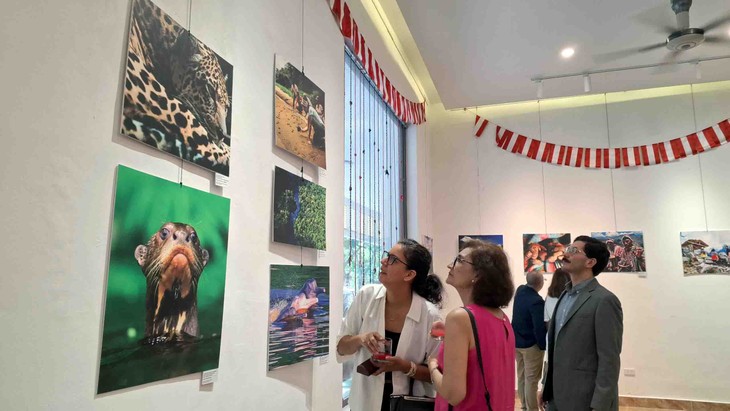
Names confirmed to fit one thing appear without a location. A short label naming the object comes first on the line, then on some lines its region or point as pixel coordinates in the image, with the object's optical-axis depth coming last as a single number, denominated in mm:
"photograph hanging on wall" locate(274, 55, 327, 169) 2637
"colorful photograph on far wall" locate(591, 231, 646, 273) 6520
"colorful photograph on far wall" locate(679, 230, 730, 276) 6215
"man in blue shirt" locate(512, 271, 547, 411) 4820
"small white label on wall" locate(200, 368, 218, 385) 1920
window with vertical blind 4207
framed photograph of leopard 1650
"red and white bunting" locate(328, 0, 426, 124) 3740
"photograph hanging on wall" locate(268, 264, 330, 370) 2492
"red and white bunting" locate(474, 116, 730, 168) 6445
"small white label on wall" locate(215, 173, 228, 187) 2065
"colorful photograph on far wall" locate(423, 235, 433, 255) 6859
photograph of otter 1527
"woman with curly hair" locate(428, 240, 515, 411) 1679
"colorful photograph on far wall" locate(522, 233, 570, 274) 6785
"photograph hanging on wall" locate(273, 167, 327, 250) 2572
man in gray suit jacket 2482
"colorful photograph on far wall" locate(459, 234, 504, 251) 7098
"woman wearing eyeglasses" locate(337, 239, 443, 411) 2012
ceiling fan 4281
